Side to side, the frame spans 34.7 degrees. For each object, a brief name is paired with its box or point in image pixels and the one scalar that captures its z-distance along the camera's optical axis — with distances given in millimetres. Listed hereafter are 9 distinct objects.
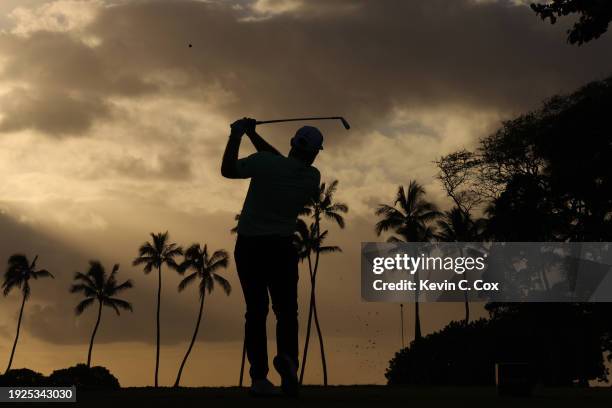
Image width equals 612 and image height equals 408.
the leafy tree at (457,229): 73938
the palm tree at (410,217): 81250
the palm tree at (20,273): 106688
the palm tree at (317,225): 82625
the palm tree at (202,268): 97062
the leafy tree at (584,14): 19859
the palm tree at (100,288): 104938
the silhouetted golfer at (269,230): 8312
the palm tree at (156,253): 99375
